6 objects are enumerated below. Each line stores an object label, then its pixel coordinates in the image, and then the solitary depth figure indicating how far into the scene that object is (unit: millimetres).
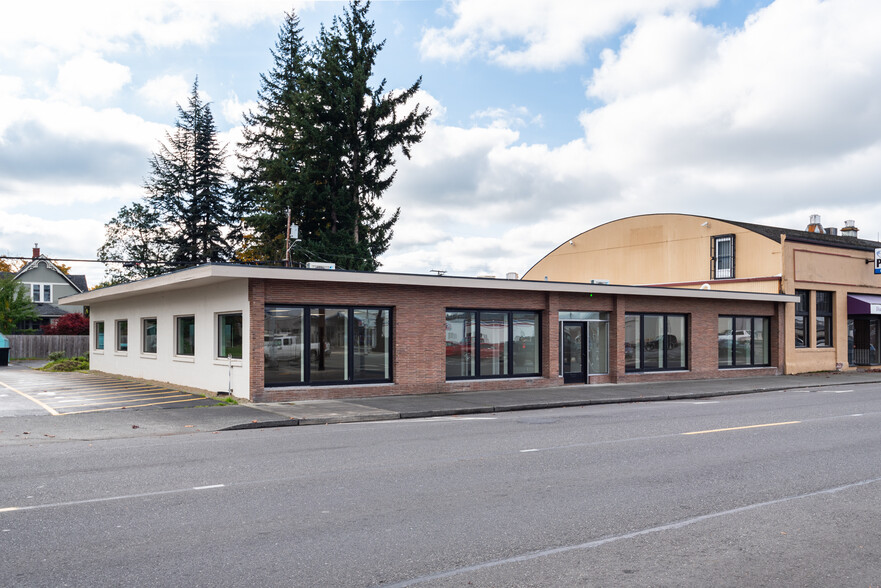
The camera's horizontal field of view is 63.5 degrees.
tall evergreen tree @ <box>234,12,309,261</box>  38688
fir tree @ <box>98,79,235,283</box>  51250
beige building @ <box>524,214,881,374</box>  31391
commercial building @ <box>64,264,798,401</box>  18719
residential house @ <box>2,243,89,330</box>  60969
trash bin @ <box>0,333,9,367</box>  37788
